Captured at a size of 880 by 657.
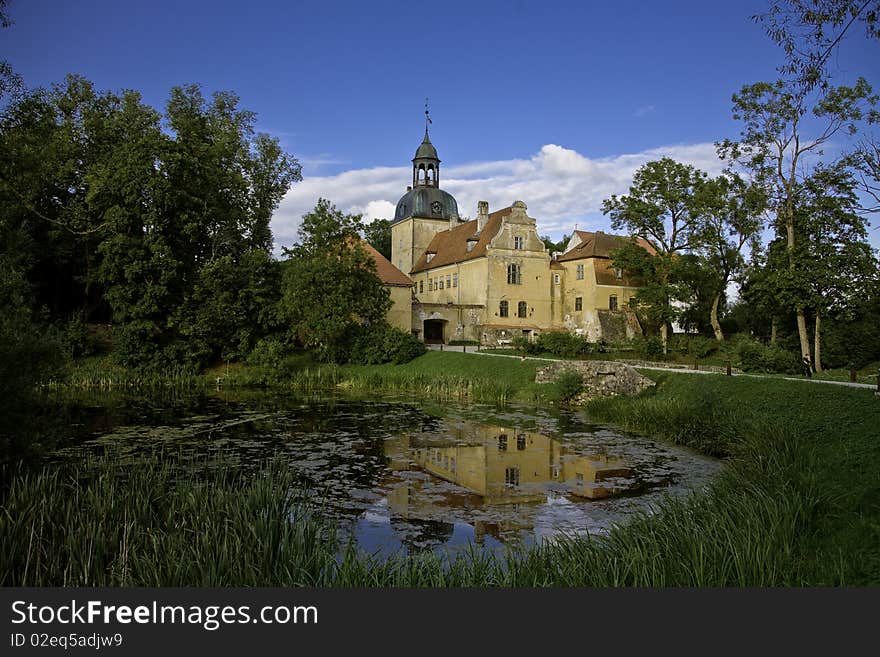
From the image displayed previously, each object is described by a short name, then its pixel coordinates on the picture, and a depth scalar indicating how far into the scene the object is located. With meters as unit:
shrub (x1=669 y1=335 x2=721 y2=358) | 34.46
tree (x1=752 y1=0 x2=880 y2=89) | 6.95
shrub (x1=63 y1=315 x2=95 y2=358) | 30.08
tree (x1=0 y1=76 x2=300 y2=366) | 29.41
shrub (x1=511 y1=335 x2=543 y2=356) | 31.77
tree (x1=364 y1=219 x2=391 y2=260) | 67.75
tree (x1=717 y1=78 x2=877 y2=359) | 27.56
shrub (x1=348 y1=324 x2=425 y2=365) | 31.64
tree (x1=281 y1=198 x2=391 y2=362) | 31.02
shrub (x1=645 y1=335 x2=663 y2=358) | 32.69
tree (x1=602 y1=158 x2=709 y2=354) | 35.72
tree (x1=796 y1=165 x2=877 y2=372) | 27.19
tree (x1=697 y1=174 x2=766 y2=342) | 33.56
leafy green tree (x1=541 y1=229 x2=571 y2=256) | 69.43
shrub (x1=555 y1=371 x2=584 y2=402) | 21.81
